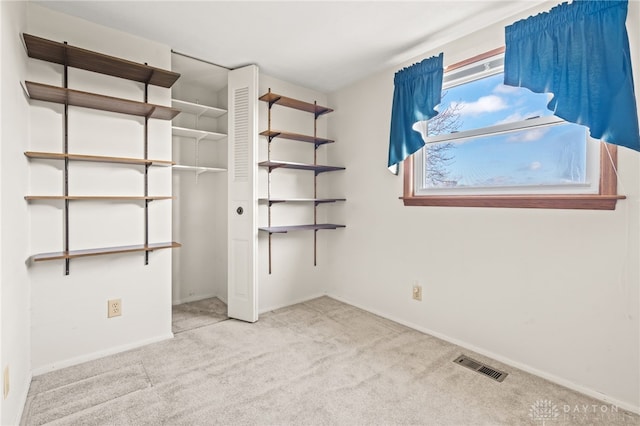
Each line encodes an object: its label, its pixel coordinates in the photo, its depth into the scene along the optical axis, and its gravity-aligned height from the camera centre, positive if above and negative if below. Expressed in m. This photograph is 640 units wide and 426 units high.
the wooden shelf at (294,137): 3.07 +0.75
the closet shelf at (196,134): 3.09 +0.78
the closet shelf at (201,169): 3.16 +0.42
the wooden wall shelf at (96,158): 1.94 +0.35
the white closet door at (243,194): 2.93 +0.14
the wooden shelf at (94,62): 1.89 +0.98
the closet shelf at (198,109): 3.02 +1.02
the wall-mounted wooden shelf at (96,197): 1.94 +0.07
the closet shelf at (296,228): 3.06 -0.19
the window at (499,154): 1.90 +0.40
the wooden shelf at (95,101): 1.93 +0.73
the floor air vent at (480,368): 2.04 -1.07
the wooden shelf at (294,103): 3.03 +1.09
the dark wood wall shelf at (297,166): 3.01 +0.44
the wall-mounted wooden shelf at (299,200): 3.13 +0.09
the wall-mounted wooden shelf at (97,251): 2.00 -0.30
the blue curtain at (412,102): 2.53 +0.91
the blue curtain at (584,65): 1.66 +0.84
